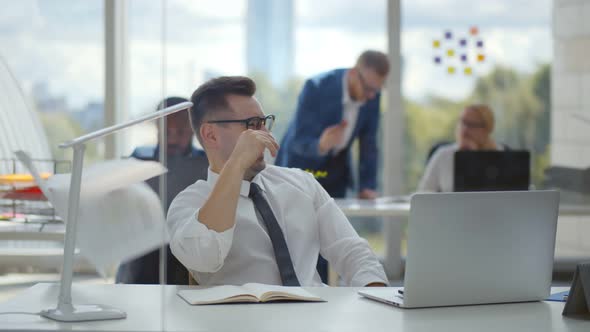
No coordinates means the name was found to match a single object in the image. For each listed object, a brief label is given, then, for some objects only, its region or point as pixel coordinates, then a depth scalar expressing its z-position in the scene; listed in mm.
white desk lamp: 2412
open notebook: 2582
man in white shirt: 2892
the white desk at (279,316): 2387
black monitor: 5212
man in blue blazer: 4973
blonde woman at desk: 5984
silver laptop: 2533
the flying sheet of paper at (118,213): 2424
